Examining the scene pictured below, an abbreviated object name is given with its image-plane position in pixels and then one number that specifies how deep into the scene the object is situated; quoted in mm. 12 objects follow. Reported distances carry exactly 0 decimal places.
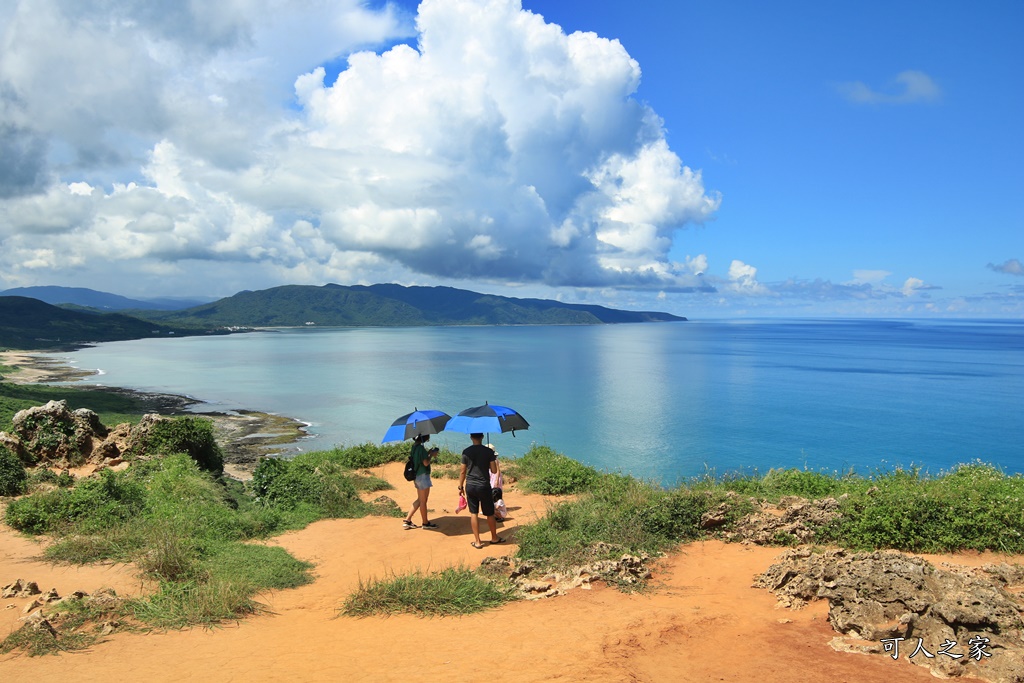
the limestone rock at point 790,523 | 10836
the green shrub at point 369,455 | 21500
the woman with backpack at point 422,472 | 12602
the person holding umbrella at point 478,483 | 11453
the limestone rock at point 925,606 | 6301
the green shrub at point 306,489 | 14469
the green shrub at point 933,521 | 9953
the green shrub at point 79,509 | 12000
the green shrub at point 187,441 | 17422
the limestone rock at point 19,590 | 8633
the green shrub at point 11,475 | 14266
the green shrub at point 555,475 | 16719
